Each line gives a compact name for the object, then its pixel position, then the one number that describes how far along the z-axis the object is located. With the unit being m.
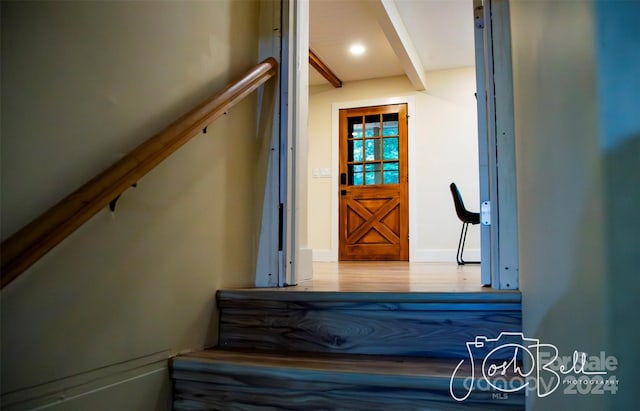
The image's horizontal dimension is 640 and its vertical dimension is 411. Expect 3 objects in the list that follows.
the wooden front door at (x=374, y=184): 5.75
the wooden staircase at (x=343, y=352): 1.08
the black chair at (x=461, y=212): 4.26
